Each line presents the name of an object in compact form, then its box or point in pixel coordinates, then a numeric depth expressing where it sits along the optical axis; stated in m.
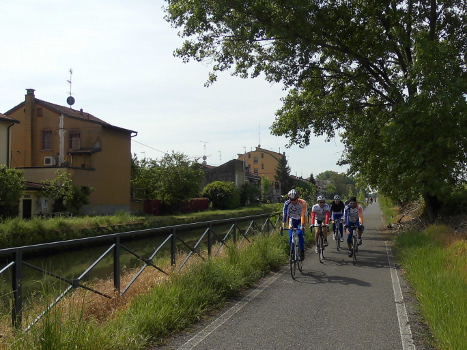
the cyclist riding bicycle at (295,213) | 10.72
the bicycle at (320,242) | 12.26
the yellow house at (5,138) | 31.34
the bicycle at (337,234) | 14.83
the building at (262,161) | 114.19
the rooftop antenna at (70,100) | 47.72
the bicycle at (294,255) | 9.96
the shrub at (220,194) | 57.38
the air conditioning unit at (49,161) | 39.66
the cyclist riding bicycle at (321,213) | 12.87
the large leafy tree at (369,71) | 15.99
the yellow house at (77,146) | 40.44
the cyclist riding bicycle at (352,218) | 12.40
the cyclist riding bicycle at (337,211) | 15.60
